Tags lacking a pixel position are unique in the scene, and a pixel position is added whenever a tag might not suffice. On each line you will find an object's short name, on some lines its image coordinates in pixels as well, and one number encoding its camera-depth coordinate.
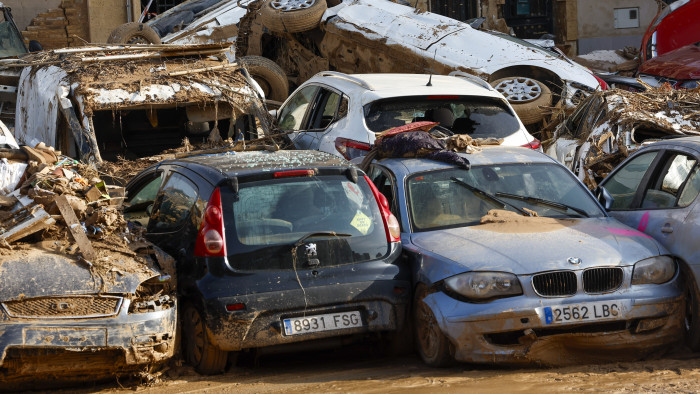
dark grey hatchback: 12.51
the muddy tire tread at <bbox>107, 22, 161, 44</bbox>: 34.84
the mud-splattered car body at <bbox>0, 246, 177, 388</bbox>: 11.55
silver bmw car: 12.21
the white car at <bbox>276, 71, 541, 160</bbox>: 18.87
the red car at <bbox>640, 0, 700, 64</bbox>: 36.16
